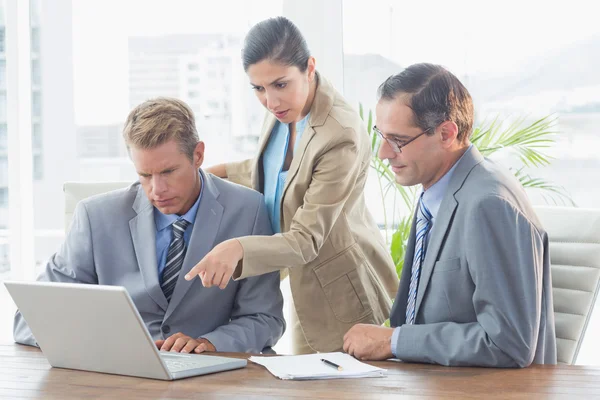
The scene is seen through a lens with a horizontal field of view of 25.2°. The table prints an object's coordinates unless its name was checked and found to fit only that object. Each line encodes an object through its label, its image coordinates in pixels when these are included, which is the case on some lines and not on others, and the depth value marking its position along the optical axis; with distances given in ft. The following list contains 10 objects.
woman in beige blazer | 9.08
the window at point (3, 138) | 14.32
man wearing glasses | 7.97
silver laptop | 7.62
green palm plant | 11.75
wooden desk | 7.57
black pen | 8.00
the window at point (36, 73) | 14.17
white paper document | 7.89
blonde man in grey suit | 8.88
